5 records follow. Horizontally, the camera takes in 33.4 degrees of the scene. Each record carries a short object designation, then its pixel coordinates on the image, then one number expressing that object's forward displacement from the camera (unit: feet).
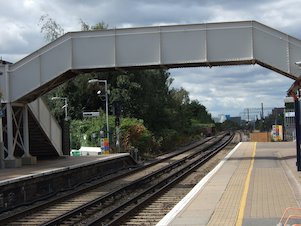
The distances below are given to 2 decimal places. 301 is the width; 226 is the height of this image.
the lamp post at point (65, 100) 160.64
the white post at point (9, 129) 80.38
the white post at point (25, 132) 84.02
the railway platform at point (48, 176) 55.36
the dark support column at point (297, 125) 59.98
